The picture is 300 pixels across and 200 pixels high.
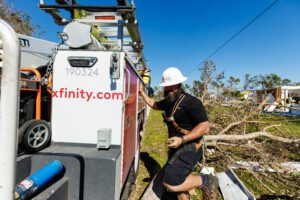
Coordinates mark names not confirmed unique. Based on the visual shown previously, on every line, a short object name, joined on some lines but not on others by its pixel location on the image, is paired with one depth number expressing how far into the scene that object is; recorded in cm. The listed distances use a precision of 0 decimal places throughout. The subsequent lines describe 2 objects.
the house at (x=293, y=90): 3128
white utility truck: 206
